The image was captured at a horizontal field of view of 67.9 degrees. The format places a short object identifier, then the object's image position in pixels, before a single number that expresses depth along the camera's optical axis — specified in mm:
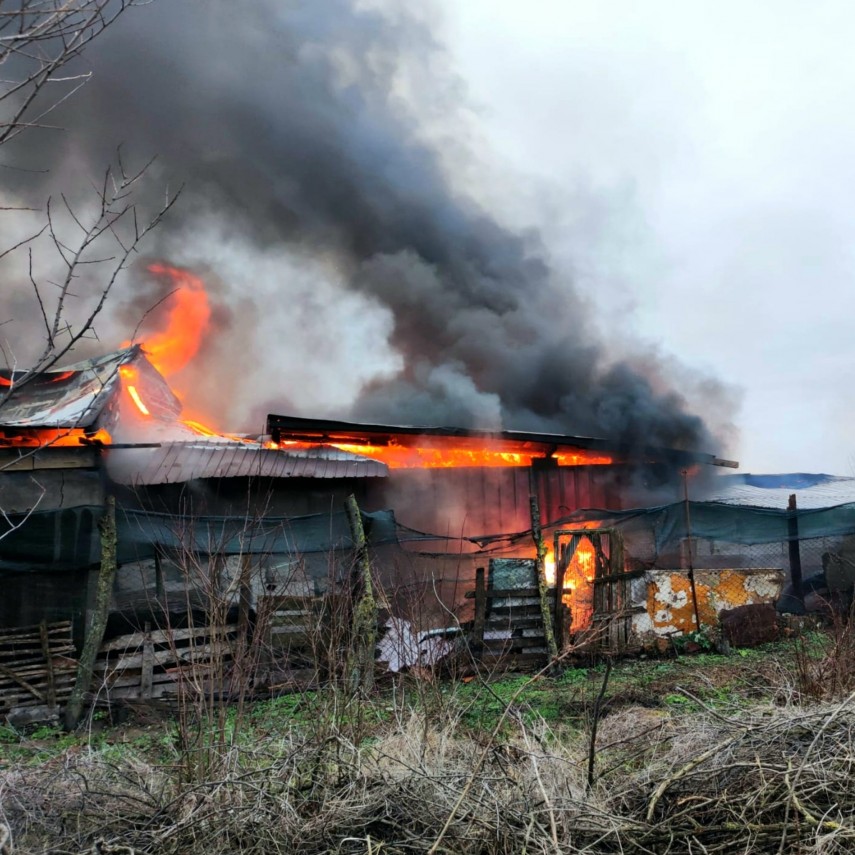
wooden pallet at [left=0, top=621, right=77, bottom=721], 7172
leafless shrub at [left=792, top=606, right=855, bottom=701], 5082
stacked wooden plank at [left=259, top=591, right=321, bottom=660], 7824
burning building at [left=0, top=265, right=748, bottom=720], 7902
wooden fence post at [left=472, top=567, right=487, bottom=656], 9102
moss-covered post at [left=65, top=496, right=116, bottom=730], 7094
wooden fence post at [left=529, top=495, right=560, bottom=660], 8922
